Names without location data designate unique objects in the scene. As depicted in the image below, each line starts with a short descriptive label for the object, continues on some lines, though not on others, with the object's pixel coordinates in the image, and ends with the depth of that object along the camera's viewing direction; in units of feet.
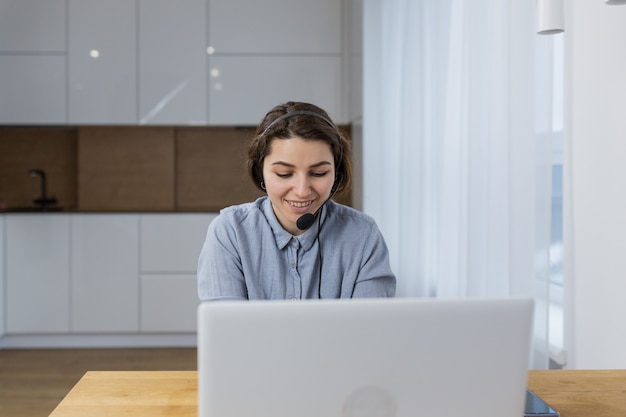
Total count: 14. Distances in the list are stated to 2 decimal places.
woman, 5.86
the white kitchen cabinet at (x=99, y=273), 16.57
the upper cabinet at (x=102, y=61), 16.80
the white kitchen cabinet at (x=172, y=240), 16.72
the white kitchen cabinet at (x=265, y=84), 17.13
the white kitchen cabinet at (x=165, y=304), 16.75
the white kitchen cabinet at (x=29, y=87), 16.80
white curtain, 7.55
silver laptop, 3.21
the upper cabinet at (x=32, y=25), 16.72
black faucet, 17.51
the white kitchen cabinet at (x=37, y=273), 16.39
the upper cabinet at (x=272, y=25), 17.10
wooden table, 4.27
